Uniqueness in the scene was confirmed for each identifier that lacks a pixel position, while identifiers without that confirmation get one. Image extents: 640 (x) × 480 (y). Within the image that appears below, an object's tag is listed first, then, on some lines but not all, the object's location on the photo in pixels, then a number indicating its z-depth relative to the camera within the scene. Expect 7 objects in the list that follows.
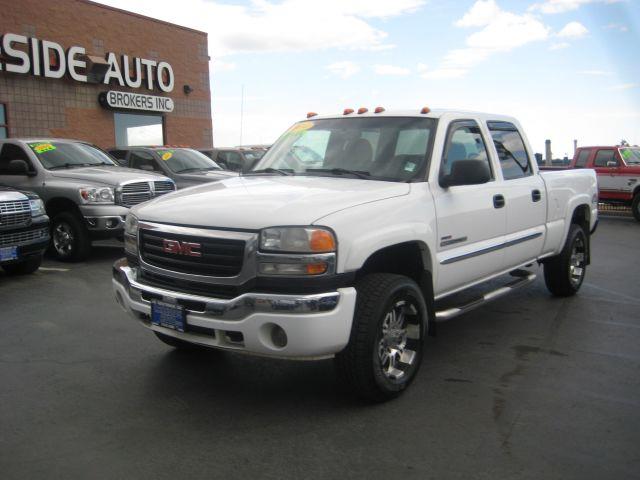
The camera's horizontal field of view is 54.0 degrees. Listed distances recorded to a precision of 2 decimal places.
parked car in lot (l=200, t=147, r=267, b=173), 15.95
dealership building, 16.55
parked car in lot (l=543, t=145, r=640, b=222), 15.38
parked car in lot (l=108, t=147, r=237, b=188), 11.90
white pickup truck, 3.42
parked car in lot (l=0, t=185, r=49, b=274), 7.47
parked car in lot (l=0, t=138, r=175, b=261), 9.02
